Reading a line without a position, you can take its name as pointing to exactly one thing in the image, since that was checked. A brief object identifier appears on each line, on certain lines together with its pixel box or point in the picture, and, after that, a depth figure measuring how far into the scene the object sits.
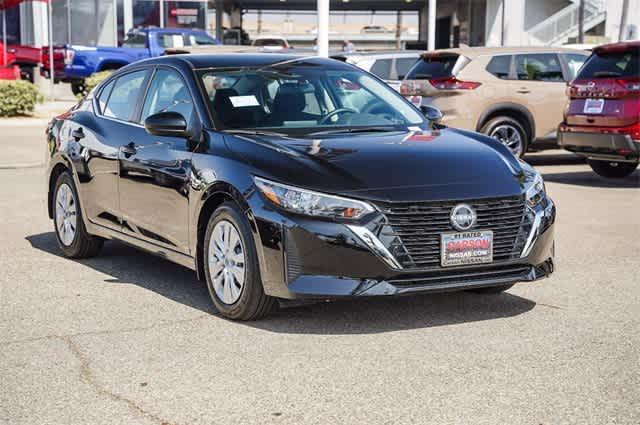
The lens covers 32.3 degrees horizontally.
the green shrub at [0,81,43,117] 25.17
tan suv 16.27
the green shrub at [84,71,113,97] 27.77
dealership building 51.03
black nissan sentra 5.96
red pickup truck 38.22
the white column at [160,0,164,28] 49.78
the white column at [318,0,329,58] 18.27
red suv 13.29
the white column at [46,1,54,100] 31.06
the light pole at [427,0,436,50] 28.85
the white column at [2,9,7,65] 30.54
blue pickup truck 33.09
